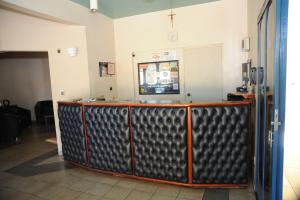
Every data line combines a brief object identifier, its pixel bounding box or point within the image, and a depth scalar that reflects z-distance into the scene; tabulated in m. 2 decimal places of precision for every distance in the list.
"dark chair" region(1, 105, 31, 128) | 6.20
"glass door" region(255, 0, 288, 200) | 1.36
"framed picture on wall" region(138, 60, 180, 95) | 4.72
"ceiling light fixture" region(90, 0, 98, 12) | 3.55
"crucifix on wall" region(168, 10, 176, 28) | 4.52
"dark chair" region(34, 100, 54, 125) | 6.77
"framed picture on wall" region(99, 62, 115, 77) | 4.53
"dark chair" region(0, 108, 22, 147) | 5.31
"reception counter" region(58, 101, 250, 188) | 2.53
